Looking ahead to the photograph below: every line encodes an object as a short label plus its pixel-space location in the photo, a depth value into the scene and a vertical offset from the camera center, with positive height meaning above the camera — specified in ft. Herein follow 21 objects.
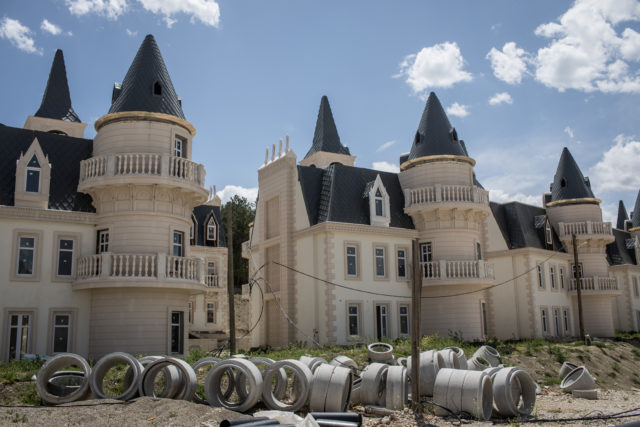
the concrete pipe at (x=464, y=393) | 58.59 -7.28
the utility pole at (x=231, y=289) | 82.79 +4.02
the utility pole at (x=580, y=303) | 123.93 +2.19
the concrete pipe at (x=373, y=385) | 63.26 -6.73
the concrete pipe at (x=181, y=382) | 60.03 -5.45
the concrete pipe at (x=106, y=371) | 60.03 -5.24
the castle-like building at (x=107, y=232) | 83.97 +12.48
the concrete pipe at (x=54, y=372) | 59.67 -5.42
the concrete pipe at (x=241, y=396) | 58.29 -6.15
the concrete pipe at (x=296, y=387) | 59.16 -6.44
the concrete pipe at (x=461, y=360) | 75.25 -5.23
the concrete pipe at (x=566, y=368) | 93.49 -8.03
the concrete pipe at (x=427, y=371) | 68.49 -5.91
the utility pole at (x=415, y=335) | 60.08 -1.76
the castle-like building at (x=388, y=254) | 108.68 +11.89
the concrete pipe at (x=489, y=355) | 88.11 -5.56
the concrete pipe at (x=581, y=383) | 81.05 -8.81
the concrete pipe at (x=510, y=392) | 60.03 -7.55
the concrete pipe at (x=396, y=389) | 61.26 -7.05
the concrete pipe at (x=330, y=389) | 57.72 -6.52
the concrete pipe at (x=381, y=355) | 82.38 -4.94
